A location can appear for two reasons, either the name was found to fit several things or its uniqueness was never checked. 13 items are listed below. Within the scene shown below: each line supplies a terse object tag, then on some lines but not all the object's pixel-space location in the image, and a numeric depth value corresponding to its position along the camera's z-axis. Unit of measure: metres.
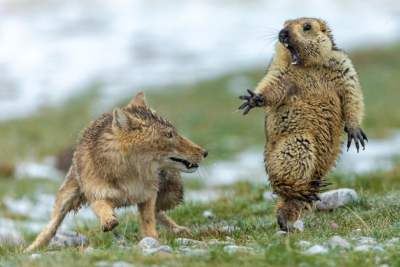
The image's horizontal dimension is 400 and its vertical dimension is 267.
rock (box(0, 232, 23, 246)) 14.15
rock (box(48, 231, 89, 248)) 12.21
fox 11.23
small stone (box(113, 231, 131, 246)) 10.49
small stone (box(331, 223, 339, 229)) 11.23
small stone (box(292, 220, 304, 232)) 11.03
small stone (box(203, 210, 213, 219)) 15.26
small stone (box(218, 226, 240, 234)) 11.49
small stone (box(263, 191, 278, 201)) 17.00
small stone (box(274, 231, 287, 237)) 10.14
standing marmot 11.11
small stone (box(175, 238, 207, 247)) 9.63
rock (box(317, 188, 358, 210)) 13.70
